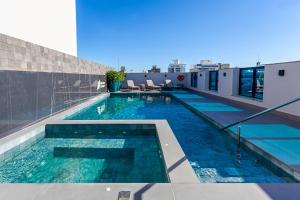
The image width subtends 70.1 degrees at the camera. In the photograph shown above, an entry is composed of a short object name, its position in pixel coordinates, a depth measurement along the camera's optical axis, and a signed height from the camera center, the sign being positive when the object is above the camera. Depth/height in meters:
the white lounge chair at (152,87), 17.33 -0.35
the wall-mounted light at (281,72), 6.65 +0.38
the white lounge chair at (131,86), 17.11 -0.32
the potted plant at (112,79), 15.69 +0.24
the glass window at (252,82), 8.50 +0.07
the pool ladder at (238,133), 3.71 -1.04
